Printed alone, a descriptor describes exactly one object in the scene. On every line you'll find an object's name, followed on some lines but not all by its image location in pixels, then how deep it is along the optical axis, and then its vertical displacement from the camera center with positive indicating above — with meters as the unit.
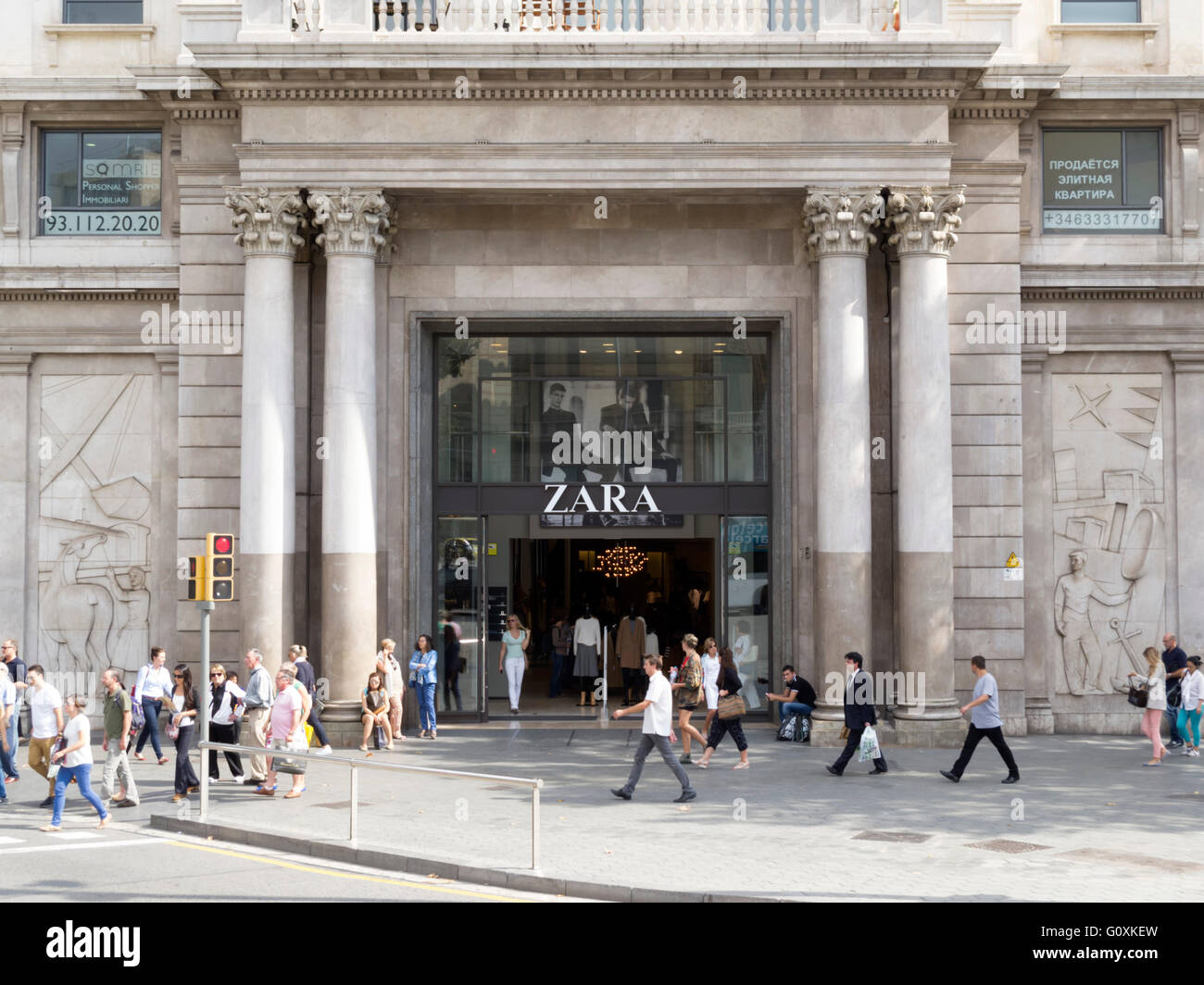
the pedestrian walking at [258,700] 17.00 -2.21
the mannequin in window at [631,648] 24.52 -2.20
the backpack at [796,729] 20.36 -3.17
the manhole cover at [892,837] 12.95 -3.19
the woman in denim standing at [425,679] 20.86 -2.36
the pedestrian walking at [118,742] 15.58 -2.57
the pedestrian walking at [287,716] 16.02 -2.28
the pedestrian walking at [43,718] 15.63 -2.26
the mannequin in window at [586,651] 24.66 -2.26
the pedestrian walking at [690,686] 17.64 -2.14
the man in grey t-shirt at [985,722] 16.52 -2.51
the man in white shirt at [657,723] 15.17 -2.29
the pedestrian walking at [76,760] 14.24 -2.57
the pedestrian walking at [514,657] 22.75 -2.19
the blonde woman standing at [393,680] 19.64 -2.25
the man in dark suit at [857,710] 17.11 -2.42
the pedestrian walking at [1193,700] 19.55 -2.62
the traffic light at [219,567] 15.36 -0.33
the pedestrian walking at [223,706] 16.09 -2.17
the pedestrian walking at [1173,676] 19.83 -2.28
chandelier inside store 29.56 -0.54
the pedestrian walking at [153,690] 17.62 -2.18
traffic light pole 14.26 -1.89
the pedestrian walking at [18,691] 17.05 -2.29
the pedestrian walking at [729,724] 17.70 -2.70
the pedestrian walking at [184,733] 15.65 -2.51
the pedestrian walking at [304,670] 18.14 -1.95
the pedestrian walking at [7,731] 16.77 -2.61
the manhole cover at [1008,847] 12.39 -3.17
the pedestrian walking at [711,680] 18.73 -2.19
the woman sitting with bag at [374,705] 19.17 -2.59
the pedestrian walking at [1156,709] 18.56 -2.64
